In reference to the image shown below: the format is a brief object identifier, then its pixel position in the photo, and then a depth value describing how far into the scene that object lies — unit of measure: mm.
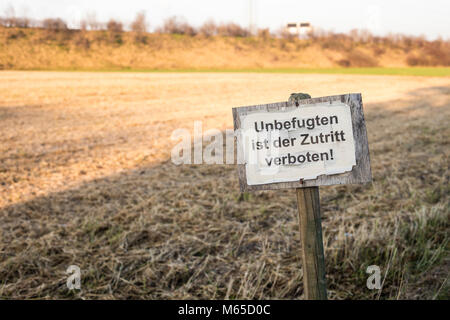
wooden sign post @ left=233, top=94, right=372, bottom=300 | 1887
